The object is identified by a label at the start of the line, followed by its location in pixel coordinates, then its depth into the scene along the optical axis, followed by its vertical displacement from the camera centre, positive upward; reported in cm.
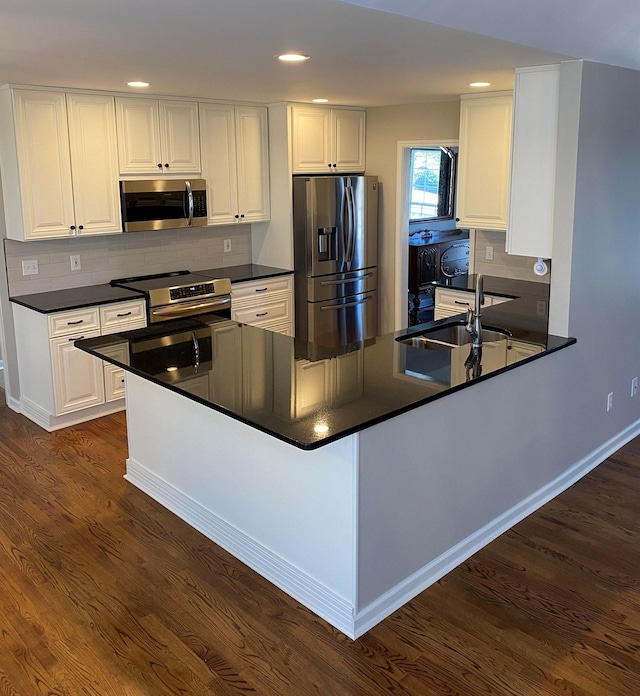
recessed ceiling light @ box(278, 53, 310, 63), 334 +65
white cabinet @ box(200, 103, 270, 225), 553 +27
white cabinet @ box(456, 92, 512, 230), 474 +23
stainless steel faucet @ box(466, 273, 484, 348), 369 -65
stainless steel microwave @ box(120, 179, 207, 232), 512 -5
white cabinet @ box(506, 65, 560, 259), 355 +18
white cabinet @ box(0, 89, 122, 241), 457 +22
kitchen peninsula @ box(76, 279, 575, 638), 270 -111
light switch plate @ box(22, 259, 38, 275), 496 -48
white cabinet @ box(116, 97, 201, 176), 502 +44
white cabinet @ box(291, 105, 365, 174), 580 +46
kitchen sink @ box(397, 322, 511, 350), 376 -75
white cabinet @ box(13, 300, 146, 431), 470 -113
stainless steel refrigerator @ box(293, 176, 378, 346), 582 -49
